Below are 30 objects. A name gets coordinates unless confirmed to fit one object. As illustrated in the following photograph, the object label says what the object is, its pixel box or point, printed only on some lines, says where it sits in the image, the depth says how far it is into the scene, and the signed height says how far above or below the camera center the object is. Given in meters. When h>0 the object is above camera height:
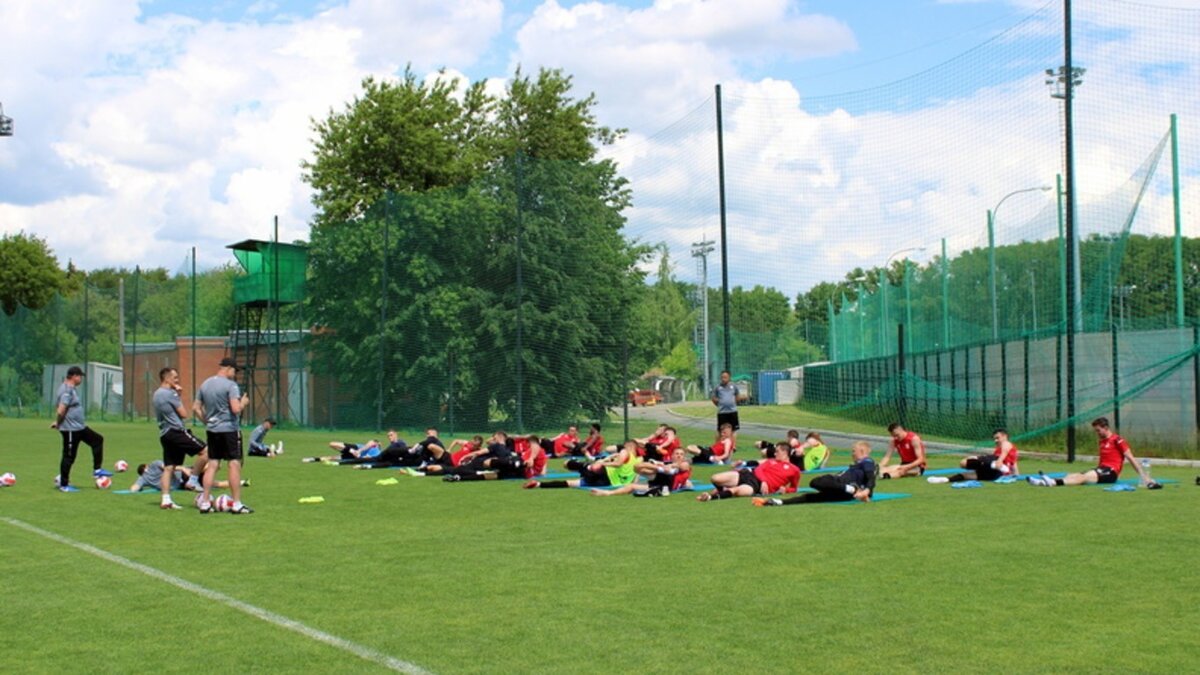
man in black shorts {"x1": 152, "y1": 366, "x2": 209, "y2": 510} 14.27 -0.74
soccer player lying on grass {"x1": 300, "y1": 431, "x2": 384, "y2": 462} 22.55 -1.67
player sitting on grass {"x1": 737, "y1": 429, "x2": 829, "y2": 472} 19.38 -1.57
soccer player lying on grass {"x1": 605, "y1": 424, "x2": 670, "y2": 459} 18.37 -1.38
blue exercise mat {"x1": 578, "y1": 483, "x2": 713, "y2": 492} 16.12 -1.80
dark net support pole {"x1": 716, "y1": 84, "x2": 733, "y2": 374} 26.81 +4.01
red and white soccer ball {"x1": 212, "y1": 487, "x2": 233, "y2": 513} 13.84 -1.60
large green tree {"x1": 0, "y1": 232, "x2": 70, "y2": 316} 76.31 +6.21
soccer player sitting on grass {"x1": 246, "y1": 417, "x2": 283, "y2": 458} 24.22 -1.63
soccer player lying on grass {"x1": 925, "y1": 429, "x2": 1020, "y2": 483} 16.94 -1.58
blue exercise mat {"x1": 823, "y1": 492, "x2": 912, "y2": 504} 14.52 -1.76
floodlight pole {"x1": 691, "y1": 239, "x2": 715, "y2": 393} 36.12 +3.52
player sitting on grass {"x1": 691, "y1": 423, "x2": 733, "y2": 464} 22.05 -1.71
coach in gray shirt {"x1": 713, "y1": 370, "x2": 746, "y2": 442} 24.09 -0.81
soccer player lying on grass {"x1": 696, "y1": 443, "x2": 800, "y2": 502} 15.02 -1.56
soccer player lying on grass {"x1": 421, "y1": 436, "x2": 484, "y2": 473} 19.42 -1.61
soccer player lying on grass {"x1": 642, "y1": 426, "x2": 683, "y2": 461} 18.72 -1.44
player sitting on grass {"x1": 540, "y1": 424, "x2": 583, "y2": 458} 23.19 -1.63
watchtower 38.72 +2.22
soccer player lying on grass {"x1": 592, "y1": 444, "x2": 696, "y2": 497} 15.74 -1.63
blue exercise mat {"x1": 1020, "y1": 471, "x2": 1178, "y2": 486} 16.14 -1.78
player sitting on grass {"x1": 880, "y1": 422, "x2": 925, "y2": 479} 18.03 -1.52
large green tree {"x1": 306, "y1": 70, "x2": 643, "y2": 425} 31.41 +1.94
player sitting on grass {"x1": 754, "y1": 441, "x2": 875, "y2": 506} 14.23 -1.56
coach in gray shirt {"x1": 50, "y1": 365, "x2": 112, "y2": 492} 16.42 -0.74
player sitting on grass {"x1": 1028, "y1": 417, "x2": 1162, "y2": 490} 16.06 -1.55
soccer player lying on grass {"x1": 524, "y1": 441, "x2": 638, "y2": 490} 16.70 -1.58
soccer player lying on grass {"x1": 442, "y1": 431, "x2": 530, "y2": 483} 18.45 -1.63
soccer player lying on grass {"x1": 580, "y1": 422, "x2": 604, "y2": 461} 22.66 -1.58
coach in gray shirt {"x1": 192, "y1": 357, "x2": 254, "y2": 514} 13.56 -0.56
